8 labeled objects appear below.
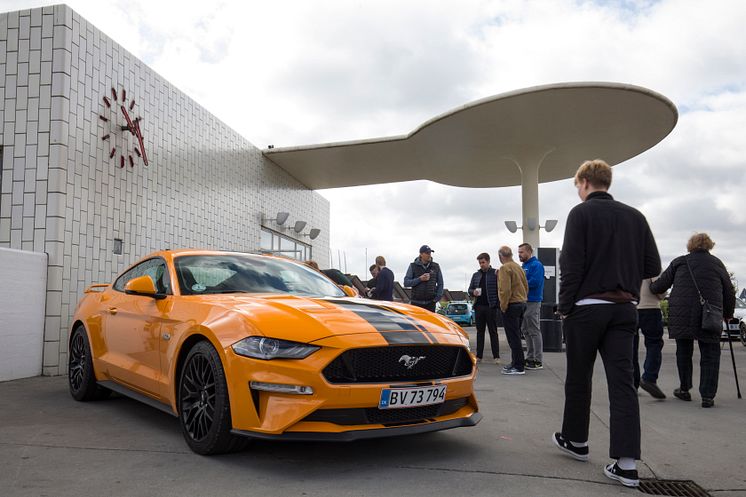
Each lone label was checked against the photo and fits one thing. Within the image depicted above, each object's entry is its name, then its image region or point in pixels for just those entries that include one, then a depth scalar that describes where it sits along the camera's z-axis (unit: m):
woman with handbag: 6.12
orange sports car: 3.44
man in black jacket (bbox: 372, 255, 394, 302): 10.94
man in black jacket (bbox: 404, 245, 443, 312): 10.12
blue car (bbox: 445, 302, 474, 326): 29.80
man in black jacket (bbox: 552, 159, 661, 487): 3.61
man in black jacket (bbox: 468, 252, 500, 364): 9.61
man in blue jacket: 9.13
